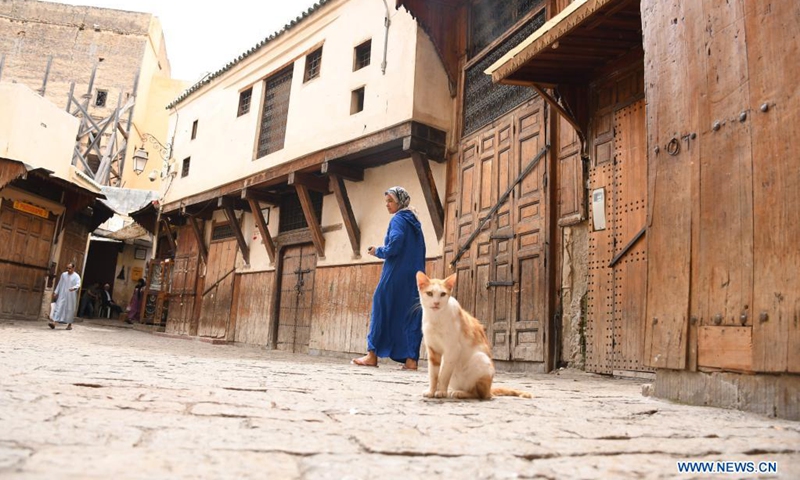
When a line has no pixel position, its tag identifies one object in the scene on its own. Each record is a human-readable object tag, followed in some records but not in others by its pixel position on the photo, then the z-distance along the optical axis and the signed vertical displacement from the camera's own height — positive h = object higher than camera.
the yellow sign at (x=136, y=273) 25.53 +1.35
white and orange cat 3.12 -0.14
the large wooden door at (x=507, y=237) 7.00 +1.28
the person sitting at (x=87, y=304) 22.95 -0.23
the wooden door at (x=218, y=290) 14.09 +0.48
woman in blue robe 5.87 +0.19
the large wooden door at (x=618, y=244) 5.70 +1.02
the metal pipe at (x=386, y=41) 9.59 +4.90
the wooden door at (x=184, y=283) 15.52 +0.66
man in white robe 11.84 +0.04
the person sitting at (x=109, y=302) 23.55 -0.09
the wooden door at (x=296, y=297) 11.72 +0.38
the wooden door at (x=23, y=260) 14.67 +0.95
